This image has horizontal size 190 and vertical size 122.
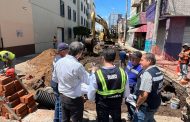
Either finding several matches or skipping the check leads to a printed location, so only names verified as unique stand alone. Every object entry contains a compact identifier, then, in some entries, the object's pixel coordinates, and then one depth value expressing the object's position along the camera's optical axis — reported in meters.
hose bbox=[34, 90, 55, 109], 5.07
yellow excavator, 16.83
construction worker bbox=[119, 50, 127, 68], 6.10
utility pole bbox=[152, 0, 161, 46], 12.32
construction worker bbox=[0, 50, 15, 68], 5.24
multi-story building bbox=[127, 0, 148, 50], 23.19
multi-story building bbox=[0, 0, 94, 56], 13.12
